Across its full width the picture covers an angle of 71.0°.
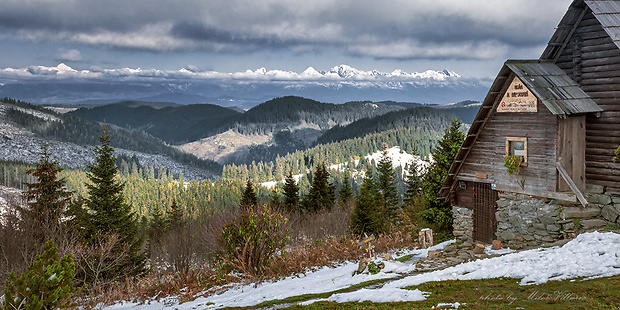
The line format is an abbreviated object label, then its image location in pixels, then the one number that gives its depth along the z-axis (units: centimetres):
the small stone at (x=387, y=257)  1655
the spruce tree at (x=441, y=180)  2708
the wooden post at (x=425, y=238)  2092
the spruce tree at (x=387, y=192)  5986
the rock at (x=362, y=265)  1513
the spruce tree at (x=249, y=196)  5598
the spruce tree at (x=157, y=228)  7762
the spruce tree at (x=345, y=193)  6750
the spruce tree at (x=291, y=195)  6272
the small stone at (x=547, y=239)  1755
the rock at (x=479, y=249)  1733
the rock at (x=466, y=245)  1989
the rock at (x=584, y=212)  1670
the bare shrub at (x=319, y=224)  5059
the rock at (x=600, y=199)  1656
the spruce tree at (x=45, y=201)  2770
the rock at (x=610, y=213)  1620
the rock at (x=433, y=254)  1737
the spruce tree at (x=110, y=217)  3119
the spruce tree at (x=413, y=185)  5138
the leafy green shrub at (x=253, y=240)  1622
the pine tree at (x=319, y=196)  6328
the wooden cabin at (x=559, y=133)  1655
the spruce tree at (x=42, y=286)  881
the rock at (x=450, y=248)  1825
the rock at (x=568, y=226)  1689
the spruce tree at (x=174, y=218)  8212
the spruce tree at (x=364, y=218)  3744
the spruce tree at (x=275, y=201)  5595
